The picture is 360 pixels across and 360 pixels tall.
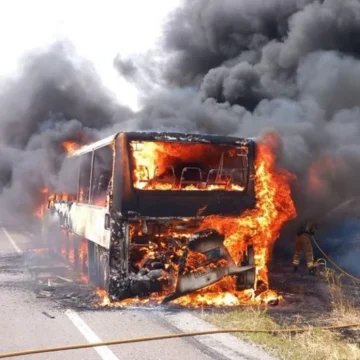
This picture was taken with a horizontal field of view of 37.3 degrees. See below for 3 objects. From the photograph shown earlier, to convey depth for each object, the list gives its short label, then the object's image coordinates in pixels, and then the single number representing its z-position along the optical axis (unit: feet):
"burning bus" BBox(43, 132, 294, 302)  24.08
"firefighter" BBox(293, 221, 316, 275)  34.60
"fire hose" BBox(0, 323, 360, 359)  16.07
